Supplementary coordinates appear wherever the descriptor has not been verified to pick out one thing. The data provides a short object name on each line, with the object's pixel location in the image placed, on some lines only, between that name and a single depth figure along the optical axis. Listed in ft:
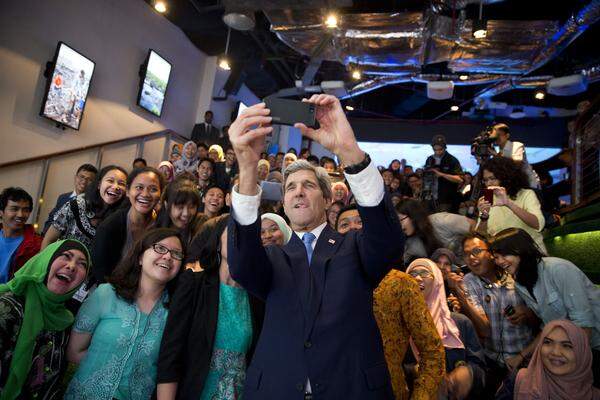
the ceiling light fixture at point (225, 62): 27.96
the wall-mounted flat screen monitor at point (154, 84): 26.76
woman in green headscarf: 5.78
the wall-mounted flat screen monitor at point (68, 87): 20.52
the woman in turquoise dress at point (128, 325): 6.14
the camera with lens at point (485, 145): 14.28
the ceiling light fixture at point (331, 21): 21.08
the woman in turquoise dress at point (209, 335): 5.97
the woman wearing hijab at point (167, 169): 18.60
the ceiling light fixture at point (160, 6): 22.84
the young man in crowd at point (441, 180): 18.92
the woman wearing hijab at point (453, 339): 7.13
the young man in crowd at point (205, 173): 17.56
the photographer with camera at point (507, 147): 12.40
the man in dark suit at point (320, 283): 4.01
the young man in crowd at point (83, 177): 13.54
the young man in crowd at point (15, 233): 10.75
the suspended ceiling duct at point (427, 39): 20.95
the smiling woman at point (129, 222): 8.38
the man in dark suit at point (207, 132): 31.19
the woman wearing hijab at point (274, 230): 7.67
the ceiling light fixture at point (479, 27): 19.74
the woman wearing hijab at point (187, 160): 22.47
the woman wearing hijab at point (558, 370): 7.08
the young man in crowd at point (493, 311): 8.67
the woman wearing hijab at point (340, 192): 15.79
